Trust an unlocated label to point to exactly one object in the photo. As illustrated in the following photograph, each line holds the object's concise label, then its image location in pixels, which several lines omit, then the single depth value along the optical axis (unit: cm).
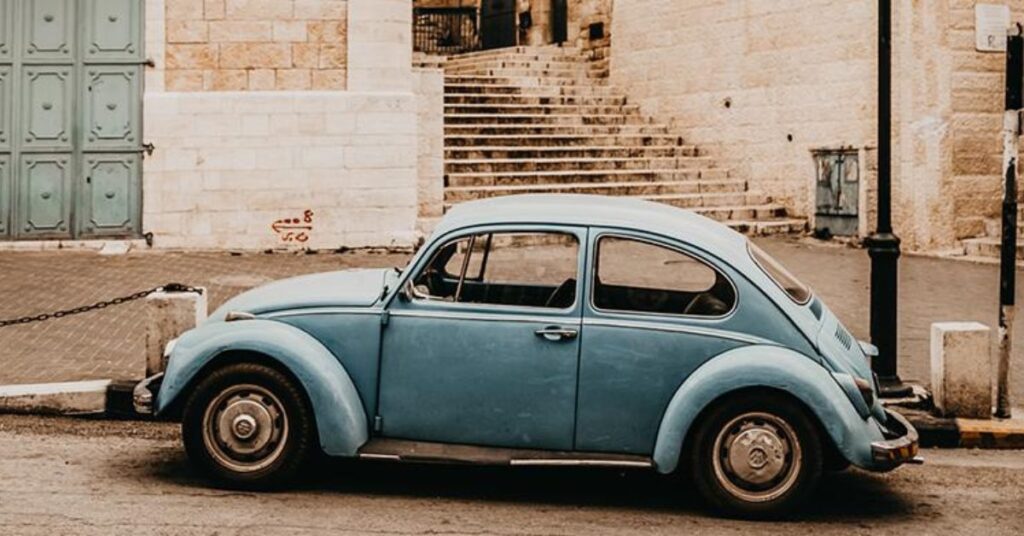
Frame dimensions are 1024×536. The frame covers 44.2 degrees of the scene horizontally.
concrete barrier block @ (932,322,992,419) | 759
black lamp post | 811
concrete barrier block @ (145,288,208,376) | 795
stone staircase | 1727
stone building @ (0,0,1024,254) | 1459
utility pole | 764
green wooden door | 1449
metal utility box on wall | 1664
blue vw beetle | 572
